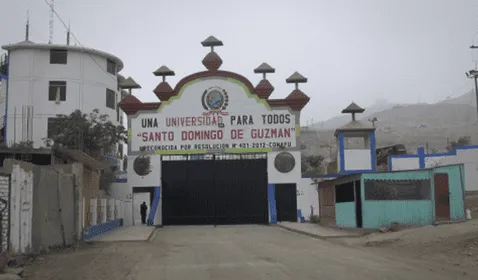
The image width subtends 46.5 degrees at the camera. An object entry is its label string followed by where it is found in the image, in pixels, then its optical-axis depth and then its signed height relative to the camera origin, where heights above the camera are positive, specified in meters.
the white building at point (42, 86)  44.06 +8.90
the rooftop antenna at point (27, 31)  48.58 +14.74
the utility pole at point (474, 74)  42.66 +8.75
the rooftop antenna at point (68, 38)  48.81 +14.02
